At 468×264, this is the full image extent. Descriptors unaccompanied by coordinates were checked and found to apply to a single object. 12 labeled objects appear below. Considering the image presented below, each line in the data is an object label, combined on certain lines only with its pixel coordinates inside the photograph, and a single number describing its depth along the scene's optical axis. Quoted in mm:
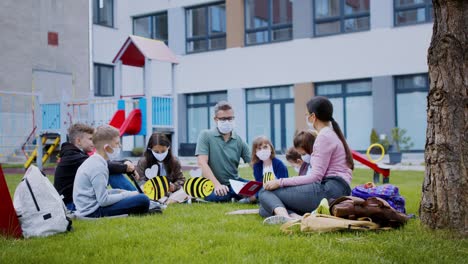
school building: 21406
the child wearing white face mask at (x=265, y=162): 7273
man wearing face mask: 7598
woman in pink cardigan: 5398
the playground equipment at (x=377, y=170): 12001
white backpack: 4918
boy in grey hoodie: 5813
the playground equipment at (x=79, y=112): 14398
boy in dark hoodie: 6516
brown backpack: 4801
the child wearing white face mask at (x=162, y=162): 7711
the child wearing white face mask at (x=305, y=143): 6402
